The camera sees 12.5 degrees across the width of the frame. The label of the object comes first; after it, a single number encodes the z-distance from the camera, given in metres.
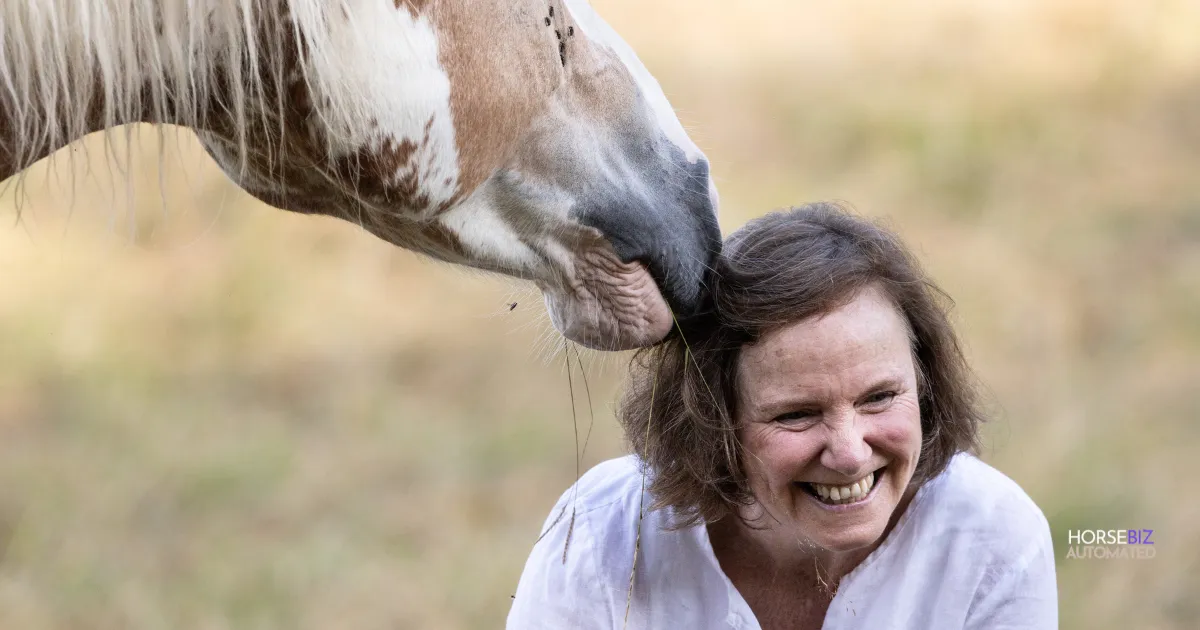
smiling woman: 3.84
